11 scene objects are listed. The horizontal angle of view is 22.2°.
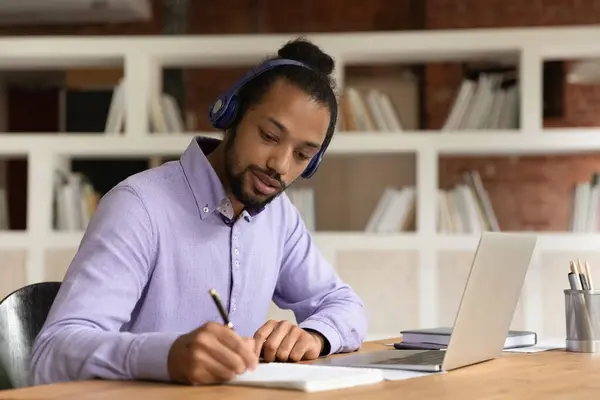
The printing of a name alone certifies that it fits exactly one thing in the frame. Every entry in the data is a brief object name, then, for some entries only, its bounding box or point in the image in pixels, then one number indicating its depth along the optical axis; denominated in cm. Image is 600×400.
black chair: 231
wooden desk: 191
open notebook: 195
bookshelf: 407
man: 216
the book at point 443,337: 247
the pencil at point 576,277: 253
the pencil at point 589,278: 253
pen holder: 252
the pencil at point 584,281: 253
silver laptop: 217
